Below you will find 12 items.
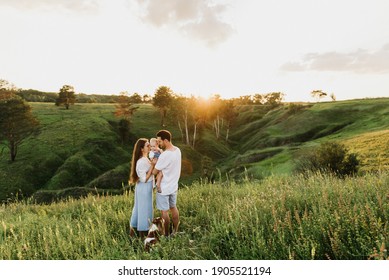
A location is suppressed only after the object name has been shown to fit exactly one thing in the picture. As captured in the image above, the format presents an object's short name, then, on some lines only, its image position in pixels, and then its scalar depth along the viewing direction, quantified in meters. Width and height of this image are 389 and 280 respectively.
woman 8.61
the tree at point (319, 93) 162.12
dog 7.18
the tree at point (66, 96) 99.72
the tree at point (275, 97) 186.05
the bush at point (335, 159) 24.27
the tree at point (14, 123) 68.94
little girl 8.80
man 8.34
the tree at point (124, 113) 84.44
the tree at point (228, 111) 110.25
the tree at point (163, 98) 99.12
